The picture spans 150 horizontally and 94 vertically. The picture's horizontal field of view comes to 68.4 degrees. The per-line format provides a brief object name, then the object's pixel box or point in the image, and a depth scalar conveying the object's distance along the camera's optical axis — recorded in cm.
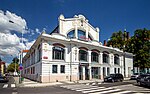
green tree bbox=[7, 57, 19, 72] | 6644
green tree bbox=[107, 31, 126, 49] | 3222
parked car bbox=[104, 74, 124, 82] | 1818
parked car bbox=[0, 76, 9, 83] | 1882
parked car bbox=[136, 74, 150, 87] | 1275
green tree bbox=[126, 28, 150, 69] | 2948
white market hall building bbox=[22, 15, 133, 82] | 1824
